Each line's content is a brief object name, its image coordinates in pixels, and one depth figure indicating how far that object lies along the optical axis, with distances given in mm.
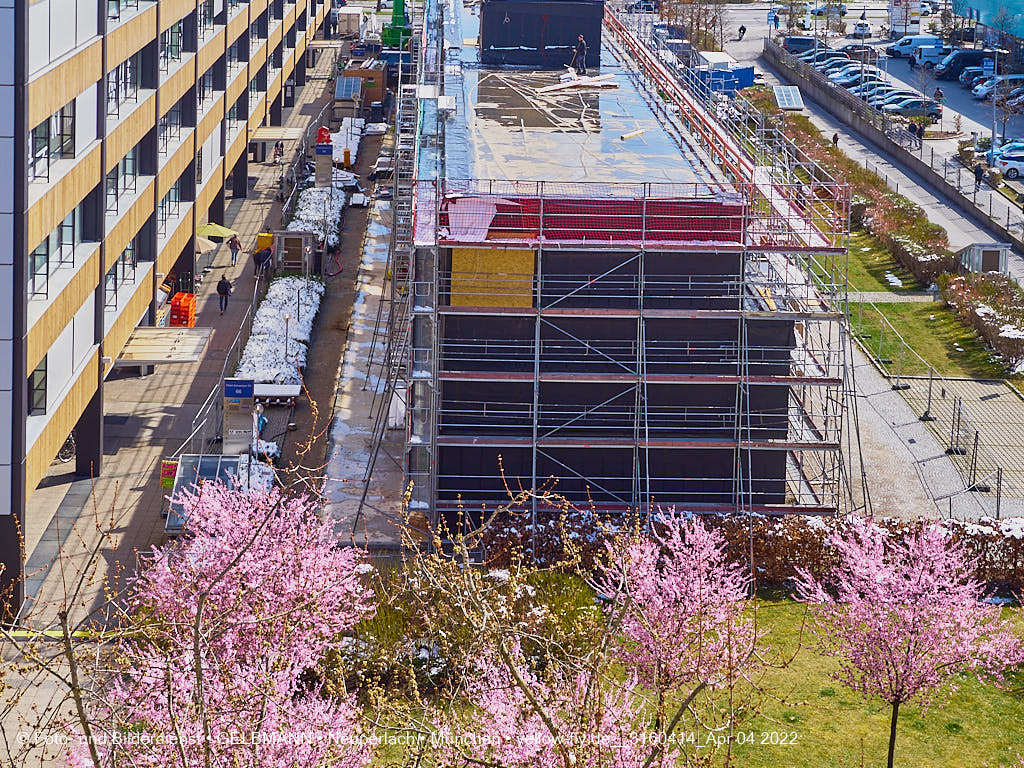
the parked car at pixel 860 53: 100438
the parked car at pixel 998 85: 88000
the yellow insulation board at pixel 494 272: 32031
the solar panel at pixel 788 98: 80250
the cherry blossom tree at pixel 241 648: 14969
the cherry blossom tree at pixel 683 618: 21469
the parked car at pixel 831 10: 119062
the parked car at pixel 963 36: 106188
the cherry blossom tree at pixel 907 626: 23234
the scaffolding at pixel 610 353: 31578
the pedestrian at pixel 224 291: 48509
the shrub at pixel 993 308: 45750
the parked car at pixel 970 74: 93812
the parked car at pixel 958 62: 96000
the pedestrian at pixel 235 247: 54644
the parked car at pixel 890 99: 85438
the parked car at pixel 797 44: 104938
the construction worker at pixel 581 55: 47156
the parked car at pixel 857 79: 91562
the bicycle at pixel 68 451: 36812
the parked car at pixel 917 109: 83062
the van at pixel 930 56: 100100
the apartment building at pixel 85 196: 28125
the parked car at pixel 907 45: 104094
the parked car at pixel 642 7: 103875
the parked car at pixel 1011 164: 70062
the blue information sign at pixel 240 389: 35719
